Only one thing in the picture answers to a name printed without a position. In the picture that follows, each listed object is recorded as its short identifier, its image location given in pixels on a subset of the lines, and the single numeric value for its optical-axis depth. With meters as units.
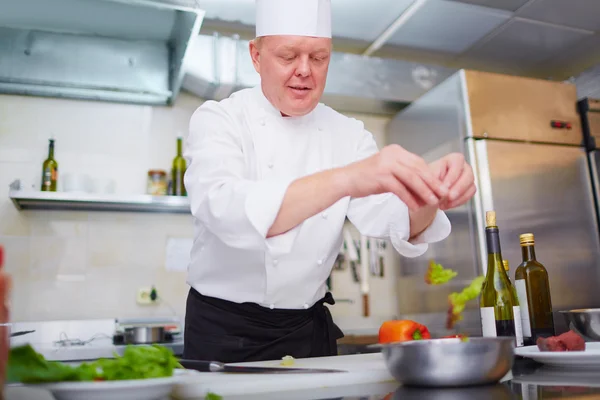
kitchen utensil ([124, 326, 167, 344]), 2.28
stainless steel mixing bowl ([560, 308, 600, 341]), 1.15
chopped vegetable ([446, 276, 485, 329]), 1.17
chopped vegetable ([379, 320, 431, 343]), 1.37
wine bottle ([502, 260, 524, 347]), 1.14
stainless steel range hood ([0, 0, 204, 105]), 2.43
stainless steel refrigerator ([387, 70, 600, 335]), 2.66
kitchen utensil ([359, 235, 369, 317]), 3.18
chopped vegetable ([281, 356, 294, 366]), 1.00
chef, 1.06
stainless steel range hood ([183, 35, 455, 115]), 2.74
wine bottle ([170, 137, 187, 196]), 2.75
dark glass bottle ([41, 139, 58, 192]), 2.55
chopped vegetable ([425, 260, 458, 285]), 1.26
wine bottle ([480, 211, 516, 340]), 1.16
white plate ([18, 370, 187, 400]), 0.63
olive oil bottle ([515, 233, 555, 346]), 1.22
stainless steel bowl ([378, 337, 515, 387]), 0.72
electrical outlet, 2.73
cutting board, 0.77
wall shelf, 2.41
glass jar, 2.71
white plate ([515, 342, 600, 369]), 0.85
